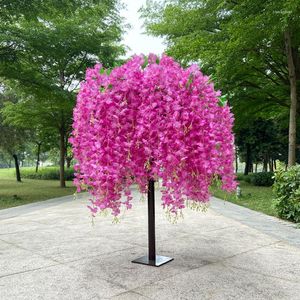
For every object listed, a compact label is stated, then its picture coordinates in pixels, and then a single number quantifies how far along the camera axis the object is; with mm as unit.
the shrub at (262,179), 21141
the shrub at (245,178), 23638
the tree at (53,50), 13656
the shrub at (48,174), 30895
